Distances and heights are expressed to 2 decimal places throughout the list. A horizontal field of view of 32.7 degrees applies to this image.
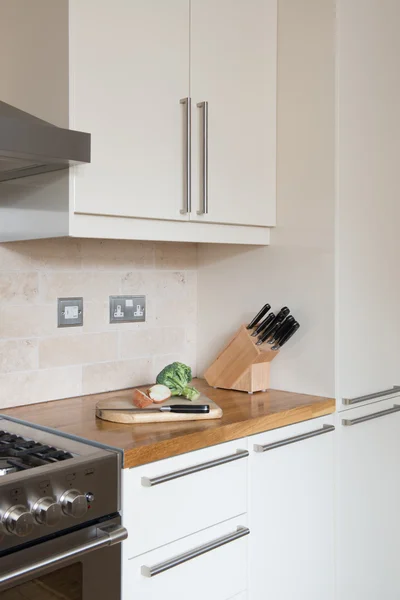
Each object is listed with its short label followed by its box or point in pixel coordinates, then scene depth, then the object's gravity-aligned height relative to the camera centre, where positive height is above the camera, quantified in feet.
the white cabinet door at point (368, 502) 7.24 -2.18
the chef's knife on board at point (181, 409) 5.92 -0.91
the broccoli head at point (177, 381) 6.56 -0.73
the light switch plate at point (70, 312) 6.90 -0.08
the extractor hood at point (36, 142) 4.88 +1.20
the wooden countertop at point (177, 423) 5.22 -1.02
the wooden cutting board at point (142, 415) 5.85 -0.96
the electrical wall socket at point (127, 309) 7.42 -0.05
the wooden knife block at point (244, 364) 7.20 -0.64
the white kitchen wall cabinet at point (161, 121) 5.64 +1.69
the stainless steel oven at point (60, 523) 4.20 -1.43
